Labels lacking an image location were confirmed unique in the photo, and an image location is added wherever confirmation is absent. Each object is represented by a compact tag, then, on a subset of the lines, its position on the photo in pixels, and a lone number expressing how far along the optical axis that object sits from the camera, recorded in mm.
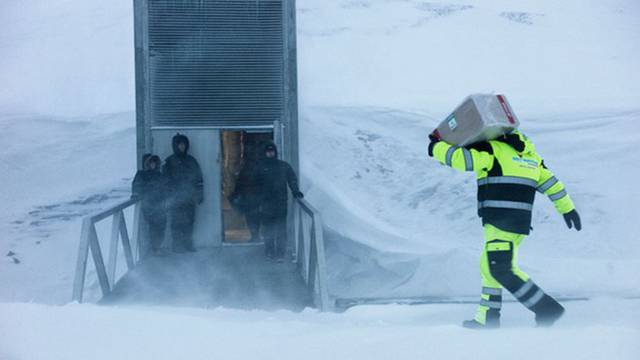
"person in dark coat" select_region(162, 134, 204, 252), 8047
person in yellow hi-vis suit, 4273
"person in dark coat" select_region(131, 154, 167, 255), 7793
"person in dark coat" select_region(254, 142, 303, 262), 7605
